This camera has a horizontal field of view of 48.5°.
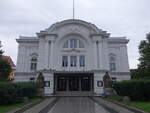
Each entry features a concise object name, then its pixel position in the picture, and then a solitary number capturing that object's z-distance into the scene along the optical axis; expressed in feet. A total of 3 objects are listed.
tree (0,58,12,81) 108.06
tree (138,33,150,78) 113.91
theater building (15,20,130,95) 111.86
